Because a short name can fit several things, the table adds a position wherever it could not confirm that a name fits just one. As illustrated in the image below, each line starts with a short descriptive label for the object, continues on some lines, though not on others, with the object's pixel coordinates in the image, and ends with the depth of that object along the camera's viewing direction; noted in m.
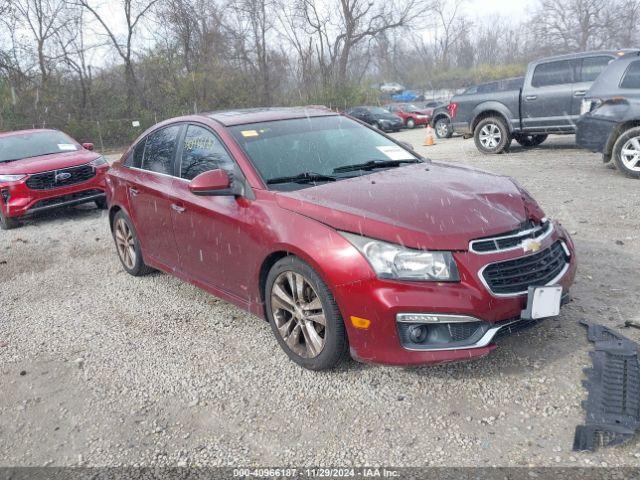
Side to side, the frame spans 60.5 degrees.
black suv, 8.13
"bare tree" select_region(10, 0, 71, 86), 27.94
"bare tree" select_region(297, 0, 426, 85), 41.28
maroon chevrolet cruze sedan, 2.95
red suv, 8.46
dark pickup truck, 11.06
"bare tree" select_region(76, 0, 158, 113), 30.59
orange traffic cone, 16.83
